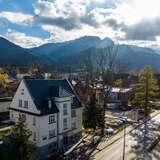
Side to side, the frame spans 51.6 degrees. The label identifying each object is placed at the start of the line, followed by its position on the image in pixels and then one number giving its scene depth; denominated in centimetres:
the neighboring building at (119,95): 6157
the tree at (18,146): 2172
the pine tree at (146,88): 4471
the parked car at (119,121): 4272
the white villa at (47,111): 2931
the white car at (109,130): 3754
